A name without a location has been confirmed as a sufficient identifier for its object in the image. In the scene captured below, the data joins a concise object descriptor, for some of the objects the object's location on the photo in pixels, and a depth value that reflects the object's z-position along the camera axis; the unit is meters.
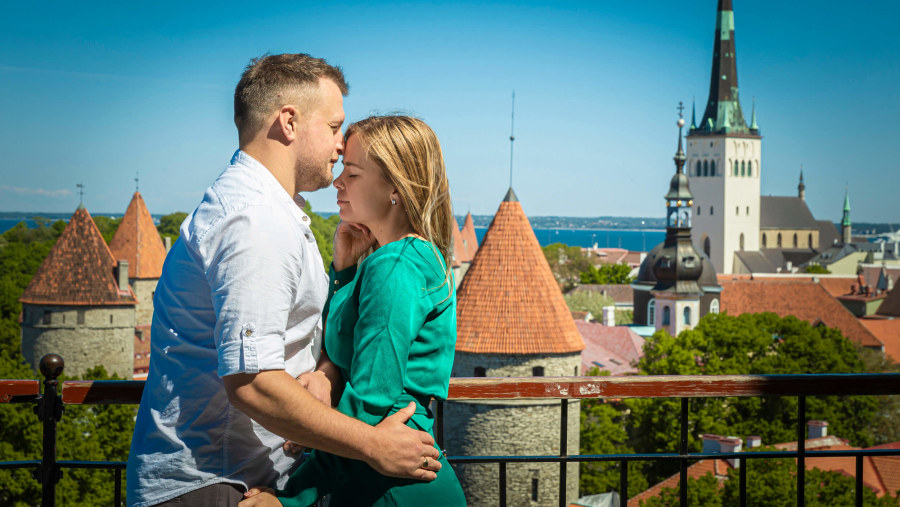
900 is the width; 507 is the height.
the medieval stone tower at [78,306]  33.50
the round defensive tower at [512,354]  20.77
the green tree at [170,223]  61.94
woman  1.87
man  1.80
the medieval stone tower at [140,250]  40.28
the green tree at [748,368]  28.84
